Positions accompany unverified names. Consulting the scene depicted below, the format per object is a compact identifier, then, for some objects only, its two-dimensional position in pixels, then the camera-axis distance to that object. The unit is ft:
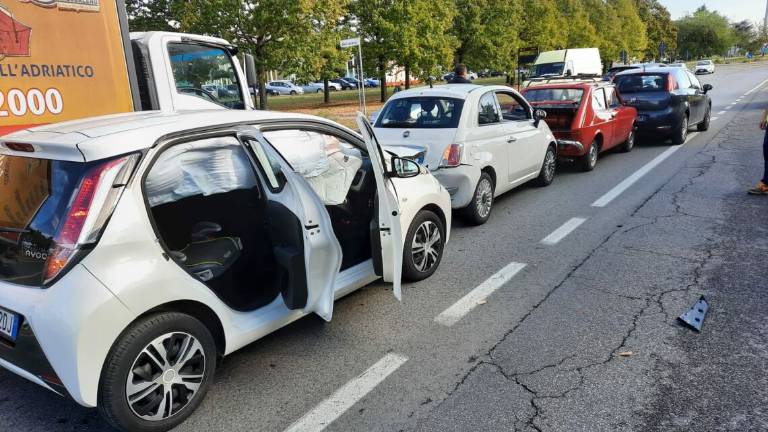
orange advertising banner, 16.47
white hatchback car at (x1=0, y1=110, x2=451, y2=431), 8.32
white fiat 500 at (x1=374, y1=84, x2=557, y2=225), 20.52
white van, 78.54
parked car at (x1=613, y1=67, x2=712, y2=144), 37.37
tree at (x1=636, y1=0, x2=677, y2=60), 255.09
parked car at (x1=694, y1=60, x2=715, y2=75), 187.73
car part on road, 12.49
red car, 30.07
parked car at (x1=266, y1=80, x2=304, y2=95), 184.55
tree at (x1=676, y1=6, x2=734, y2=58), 336.90
